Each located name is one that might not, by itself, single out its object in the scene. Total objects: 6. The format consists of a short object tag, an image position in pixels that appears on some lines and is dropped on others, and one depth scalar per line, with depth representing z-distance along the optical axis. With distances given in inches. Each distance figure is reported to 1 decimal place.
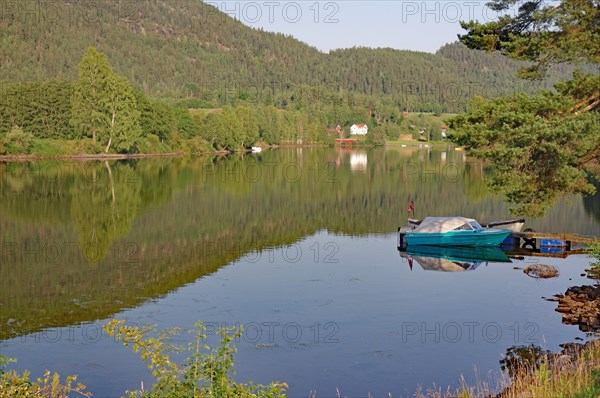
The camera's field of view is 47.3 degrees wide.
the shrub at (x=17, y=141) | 5305.1
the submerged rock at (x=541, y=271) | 1494.8
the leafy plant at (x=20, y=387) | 533.6
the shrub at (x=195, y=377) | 522.3
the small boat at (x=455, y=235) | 1822.1
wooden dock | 1737.1
